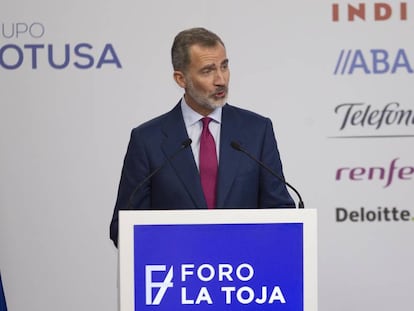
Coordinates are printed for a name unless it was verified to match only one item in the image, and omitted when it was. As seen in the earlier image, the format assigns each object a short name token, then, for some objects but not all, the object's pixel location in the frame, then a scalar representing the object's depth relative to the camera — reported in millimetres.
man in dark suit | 6914
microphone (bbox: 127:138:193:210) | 5824
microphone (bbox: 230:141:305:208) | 5868
